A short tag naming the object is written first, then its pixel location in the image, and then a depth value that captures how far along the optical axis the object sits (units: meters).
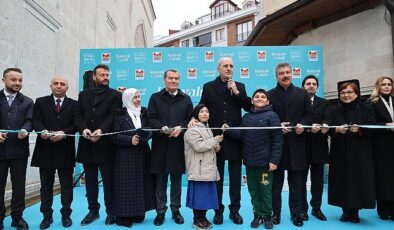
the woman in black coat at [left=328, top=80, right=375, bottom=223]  4.23
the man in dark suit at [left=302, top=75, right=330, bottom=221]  4.51
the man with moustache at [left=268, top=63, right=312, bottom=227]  4.22
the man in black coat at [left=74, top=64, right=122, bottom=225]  4.31
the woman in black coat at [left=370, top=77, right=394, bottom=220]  4.37
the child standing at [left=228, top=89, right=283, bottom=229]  3.97
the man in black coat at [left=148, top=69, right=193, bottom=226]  4.30
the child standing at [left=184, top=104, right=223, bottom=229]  4.01
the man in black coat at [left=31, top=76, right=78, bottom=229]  4.17
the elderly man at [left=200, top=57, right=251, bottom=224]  4.29
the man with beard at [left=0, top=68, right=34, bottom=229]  4.02
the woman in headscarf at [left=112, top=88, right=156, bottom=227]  4.16
